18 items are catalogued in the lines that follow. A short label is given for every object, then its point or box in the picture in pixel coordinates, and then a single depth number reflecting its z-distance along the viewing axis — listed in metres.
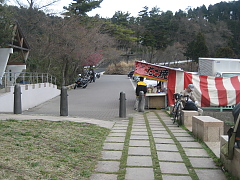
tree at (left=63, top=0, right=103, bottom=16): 41.06
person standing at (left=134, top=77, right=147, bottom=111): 15.67
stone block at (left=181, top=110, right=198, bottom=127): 9.86
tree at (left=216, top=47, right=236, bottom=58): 55.00
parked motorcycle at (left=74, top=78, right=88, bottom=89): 31.45
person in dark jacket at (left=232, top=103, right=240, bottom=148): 4.33
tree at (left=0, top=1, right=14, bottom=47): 15.90
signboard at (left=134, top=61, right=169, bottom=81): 16.22
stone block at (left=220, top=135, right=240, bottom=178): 4.44
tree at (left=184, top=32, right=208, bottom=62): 58.88
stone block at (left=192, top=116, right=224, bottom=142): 7.07
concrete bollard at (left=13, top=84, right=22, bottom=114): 12.16
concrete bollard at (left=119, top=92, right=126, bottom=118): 12.55
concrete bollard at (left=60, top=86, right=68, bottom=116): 11.98
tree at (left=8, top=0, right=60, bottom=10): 25.92
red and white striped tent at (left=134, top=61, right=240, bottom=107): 15.37
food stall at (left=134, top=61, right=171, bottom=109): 16.23
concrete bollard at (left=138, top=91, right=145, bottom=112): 15.08
